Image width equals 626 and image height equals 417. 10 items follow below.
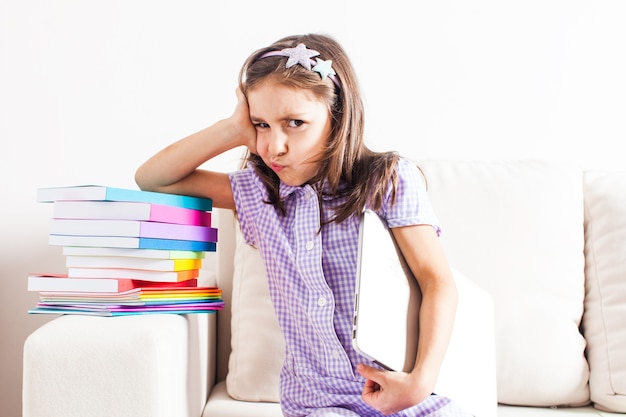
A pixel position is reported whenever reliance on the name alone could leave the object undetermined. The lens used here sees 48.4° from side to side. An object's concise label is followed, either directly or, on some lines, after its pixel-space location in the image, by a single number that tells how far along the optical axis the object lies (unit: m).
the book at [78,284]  1.12
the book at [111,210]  1.12
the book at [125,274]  1.14
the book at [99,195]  1.11
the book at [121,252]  1.13
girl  1.09
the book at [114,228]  1.12
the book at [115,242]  1.12
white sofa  1.26
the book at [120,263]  1.15
